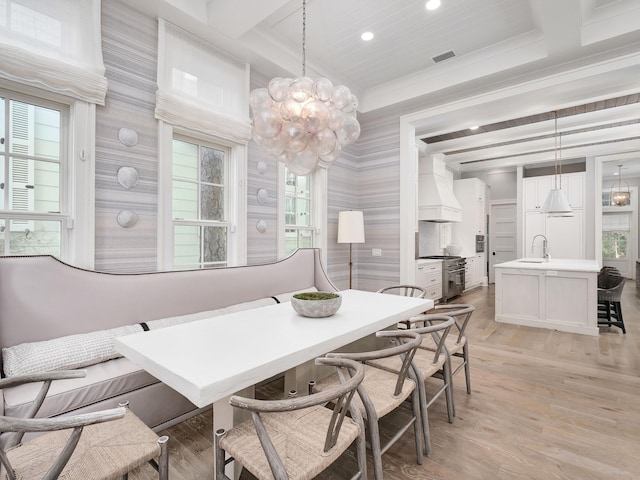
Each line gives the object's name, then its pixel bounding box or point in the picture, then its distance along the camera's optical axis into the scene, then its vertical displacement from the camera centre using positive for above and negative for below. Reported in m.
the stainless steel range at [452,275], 5.74 -0.64
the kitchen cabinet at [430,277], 5.00 -0.59
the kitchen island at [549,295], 3.88 -0.69
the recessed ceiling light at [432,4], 2.67 +1.98
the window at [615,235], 8.83 +0.18
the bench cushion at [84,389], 1.51 -0.76
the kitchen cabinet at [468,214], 7.28 +0.61
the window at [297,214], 4.04 +0.35
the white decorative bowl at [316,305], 1.97 -0.40
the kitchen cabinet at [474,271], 6.89 -0.68
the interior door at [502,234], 7.90 +0.17
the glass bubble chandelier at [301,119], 1.96 +0.75
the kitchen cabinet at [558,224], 6.76 +0.37
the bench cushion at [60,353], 1.66 -0.62
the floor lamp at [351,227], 4.27 +0.18
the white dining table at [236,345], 1.19 -0.49
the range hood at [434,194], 5.98 +0.90
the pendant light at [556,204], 4.45 +0.51
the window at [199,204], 2.96 +0.35
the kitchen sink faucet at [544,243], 6.94 -0.04
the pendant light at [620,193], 7.90 +1.20
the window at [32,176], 2.09 +0.43
